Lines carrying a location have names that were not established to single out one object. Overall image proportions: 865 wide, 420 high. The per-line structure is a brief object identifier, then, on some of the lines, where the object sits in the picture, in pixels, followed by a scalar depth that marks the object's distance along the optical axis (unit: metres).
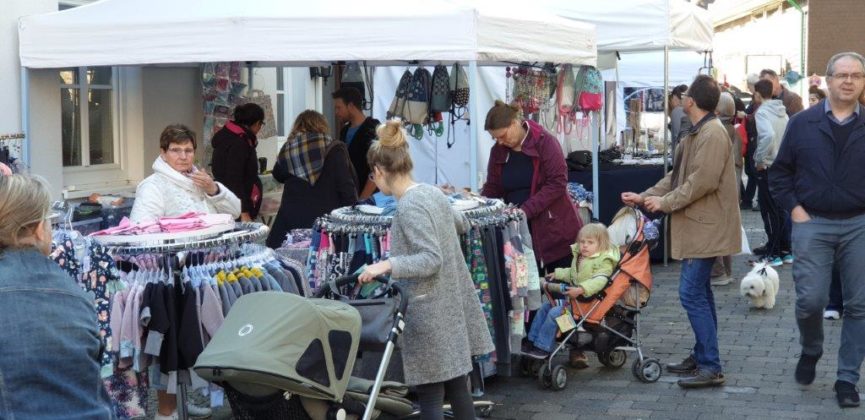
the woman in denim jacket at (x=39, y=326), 2.81
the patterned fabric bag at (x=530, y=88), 9.69
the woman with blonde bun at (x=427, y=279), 5.04
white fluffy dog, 9.50
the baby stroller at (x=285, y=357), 4.12
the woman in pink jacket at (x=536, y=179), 7.46
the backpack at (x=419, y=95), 9.80
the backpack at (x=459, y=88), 9.79
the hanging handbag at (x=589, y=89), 9.90
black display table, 11.88
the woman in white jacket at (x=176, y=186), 6.36
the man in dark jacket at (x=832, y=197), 6.42
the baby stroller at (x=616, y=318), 7.09
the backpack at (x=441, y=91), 9.72
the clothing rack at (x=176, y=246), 5.28
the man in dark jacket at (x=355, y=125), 9.74
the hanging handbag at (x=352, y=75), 10.89
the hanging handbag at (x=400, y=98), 9.82
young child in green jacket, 7.07
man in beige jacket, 6.85
